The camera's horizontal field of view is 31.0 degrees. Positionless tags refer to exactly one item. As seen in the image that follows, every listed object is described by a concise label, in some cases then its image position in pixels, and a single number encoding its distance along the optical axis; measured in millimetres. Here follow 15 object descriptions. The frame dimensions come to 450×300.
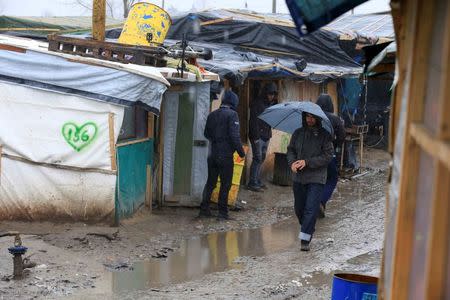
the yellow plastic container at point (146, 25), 12539
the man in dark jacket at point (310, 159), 9877
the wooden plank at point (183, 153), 12344
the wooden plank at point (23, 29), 18197
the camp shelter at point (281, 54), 15898
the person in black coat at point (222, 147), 11789
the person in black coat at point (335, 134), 11664
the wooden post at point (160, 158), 12266
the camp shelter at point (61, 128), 10109
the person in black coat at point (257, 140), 14859
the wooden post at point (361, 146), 17891
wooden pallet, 10625
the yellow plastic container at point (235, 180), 12664
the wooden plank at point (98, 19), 12227
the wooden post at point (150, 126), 12008
